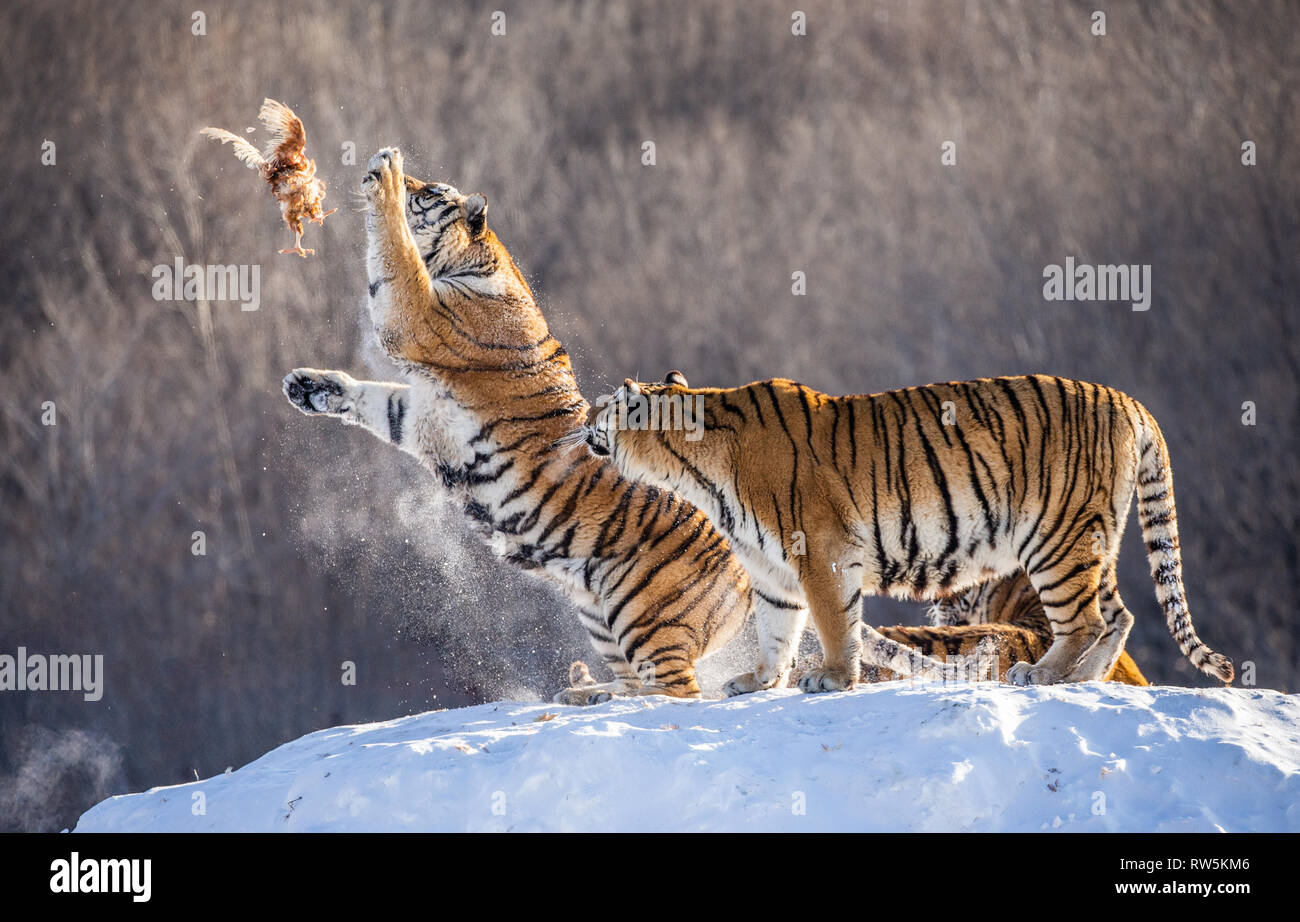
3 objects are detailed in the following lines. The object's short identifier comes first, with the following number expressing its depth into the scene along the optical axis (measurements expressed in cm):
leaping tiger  1067
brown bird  1076
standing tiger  920
